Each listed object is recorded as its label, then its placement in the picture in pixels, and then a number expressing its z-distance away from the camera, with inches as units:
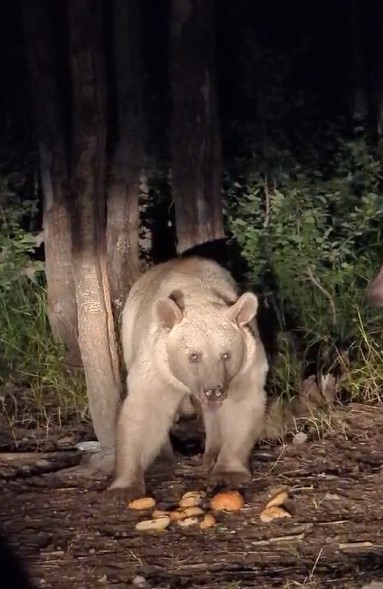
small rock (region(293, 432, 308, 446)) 498.9
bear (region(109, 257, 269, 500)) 444.5
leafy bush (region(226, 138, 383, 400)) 584.7
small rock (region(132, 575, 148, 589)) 368.2
